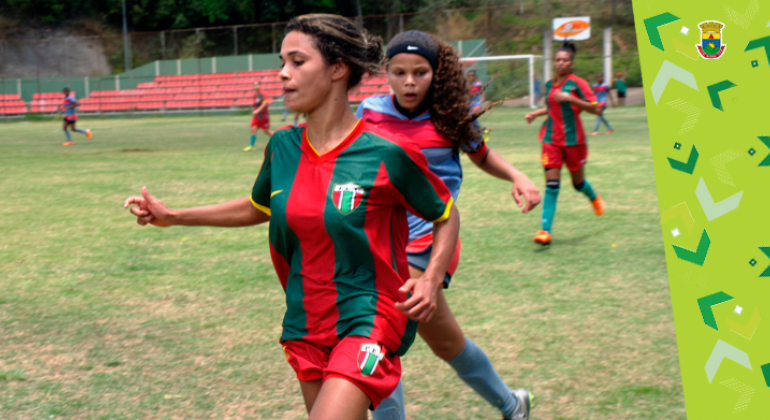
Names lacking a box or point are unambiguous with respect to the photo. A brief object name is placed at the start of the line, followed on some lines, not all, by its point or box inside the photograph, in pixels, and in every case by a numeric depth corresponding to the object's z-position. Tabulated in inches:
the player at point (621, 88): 1334.9
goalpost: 1364.4
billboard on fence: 1373.0
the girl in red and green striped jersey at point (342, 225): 92.0
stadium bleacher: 1670.8
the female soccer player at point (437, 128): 128.1
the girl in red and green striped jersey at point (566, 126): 307.6
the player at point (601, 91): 1057.7
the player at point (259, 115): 773.0
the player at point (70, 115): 891.6
